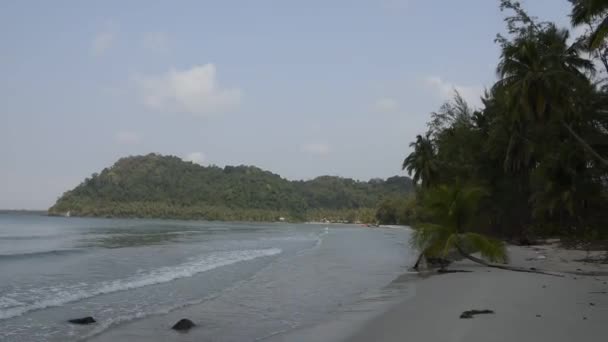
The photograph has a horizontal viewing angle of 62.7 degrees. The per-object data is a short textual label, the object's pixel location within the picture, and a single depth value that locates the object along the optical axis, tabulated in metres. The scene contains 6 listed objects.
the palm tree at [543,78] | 19.73
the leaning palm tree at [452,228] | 15.62
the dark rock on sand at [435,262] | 18.95
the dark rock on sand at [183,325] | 10.12
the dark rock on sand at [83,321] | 10.98
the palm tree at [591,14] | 13.01
